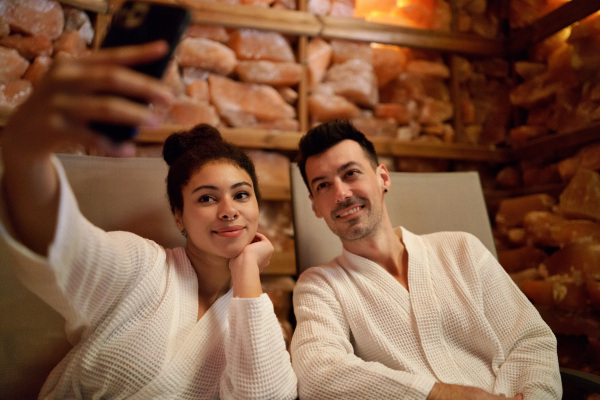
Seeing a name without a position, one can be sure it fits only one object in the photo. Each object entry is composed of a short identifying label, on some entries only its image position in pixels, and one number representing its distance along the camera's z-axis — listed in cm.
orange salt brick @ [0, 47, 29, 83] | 146
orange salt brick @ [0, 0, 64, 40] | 150
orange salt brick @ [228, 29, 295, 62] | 182
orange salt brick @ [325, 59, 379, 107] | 193
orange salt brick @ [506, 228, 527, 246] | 187
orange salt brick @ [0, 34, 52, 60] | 149
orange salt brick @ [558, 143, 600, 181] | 166
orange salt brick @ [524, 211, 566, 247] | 172
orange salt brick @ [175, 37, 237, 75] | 173
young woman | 46
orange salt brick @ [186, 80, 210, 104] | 173
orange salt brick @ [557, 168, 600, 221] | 160
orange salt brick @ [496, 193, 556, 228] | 184
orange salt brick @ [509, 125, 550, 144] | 203
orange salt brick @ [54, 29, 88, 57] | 155
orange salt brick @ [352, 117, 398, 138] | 197
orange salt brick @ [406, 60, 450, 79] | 212
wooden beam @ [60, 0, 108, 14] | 160
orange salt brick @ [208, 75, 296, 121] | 176
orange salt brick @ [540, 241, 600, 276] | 151
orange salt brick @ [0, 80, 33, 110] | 144
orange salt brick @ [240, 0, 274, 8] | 185
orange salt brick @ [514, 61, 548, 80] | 208
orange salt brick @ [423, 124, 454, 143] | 209
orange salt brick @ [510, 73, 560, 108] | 196
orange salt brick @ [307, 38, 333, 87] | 192
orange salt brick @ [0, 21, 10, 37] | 148
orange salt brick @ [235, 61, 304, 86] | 180
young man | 87
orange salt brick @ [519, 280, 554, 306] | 160
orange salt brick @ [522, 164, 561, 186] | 192
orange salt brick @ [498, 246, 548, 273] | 179
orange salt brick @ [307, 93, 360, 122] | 189
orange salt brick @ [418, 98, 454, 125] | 209
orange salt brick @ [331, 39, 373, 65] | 198
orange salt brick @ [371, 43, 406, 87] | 204
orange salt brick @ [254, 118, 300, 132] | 182
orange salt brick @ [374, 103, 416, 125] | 203
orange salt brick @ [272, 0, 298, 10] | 192
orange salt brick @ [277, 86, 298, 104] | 187
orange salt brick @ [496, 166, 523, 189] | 214
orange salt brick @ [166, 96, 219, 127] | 170
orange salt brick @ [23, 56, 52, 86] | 150
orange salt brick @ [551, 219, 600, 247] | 156
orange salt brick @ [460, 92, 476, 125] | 217
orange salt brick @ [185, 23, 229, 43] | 178
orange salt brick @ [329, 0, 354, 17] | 200
